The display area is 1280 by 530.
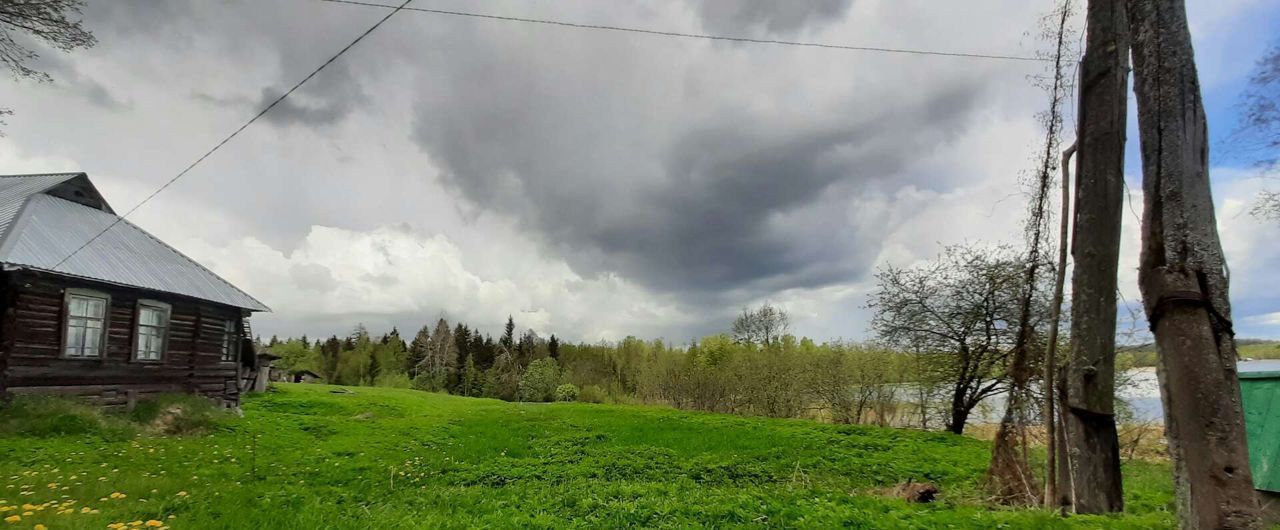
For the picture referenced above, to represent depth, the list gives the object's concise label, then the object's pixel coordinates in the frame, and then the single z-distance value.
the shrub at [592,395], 49.34
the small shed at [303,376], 56.72
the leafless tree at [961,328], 19.28
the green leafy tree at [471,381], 64.50
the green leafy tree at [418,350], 77.06
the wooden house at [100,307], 14.20
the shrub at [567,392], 50.19
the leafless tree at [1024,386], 6.84
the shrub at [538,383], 53.25
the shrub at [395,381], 59.12
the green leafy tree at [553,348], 80.81
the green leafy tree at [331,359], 71.38
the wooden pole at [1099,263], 5.41
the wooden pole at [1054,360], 5.98
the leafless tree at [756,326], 41.09
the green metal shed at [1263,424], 6.37
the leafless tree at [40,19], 9.72
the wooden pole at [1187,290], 3.49
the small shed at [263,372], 32.38
